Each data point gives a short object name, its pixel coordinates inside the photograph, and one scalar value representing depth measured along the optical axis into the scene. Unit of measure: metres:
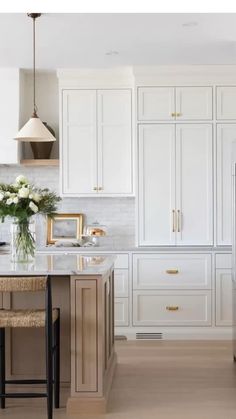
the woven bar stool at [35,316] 3.96
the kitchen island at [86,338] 4.21
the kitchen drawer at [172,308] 6.65
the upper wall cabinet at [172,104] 6.68
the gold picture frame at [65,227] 7.15
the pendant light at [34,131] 4.86
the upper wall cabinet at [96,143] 6.85
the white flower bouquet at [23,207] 4.57
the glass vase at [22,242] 4.67
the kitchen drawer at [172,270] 6.64
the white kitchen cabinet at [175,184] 6.69
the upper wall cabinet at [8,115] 6.81
